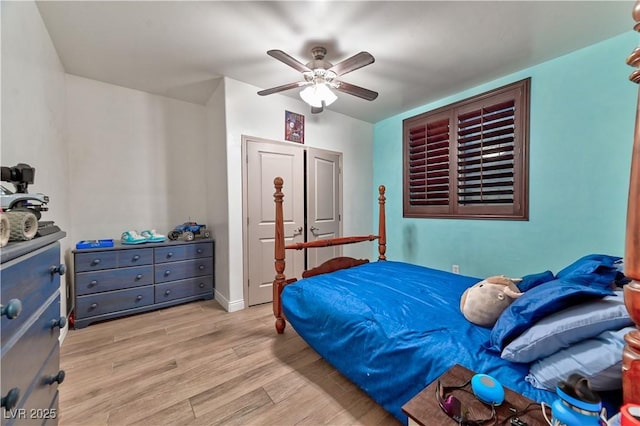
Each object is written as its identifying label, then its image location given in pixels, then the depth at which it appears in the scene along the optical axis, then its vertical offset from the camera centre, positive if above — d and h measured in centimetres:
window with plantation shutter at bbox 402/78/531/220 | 264 +60
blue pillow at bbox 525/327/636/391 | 79 -53
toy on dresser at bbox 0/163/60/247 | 77 +0
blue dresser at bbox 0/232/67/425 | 62 -37
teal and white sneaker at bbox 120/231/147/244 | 274 -32
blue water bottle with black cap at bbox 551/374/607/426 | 57 -47
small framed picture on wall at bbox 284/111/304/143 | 323 +108
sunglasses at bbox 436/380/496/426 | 70 -61
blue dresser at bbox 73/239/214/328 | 245 -75
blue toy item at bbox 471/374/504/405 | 76 -57
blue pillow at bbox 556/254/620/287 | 107 -31
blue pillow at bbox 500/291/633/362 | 84 -44
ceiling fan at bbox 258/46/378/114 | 200 +112
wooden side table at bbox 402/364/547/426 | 72 -62
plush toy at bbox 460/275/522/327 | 128 -50
